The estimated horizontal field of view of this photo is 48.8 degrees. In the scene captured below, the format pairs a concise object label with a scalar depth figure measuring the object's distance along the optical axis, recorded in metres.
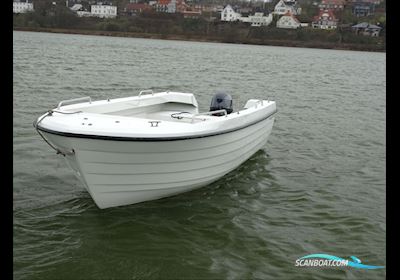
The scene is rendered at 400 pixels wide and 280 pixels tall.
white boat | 5.60
